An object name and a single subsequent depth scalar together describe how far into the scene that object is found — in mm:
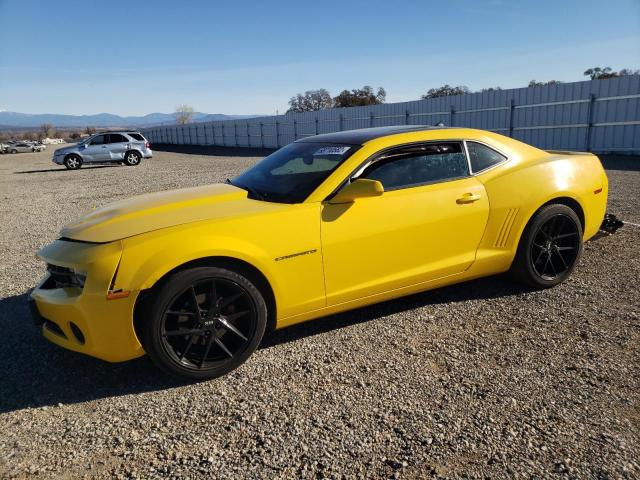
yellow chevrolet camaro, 2811
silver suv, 22219
